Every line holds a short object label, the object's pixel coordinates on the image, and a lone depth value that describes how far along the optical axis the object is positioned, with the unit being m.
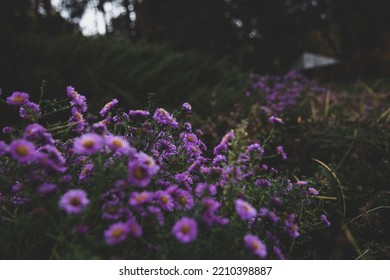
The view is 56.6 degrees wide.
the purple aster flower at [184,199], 1.18
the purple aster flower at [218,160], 1.59
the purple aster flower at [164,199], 1.15
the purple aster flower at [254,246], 1.00
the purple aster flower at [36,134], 1.18
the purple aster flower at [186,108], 1.65
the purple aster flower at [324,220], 1.62
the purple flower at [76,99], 1.45
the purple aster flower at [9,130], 1.30
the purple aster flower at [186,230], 0.96
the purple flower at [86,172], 1.25
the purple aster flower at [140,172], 1.05
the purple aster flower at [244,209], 1.07
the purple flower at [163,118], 1.40
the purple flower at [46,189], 1.08
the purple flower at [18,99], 1.31
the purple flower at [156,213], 1.10
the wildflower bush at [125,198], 1.05
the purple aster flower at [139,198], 1.04
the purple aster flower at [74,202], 0.99
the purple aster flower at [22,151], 1.03
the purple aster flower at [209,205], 1.05
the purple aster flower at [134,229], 1.01
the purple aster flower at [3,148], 1.09
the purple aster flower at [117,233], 0.99
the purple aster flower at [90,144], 1.06
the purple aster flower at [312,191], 1.63
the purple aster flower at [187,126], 1.67
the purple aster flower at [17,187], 1.21
